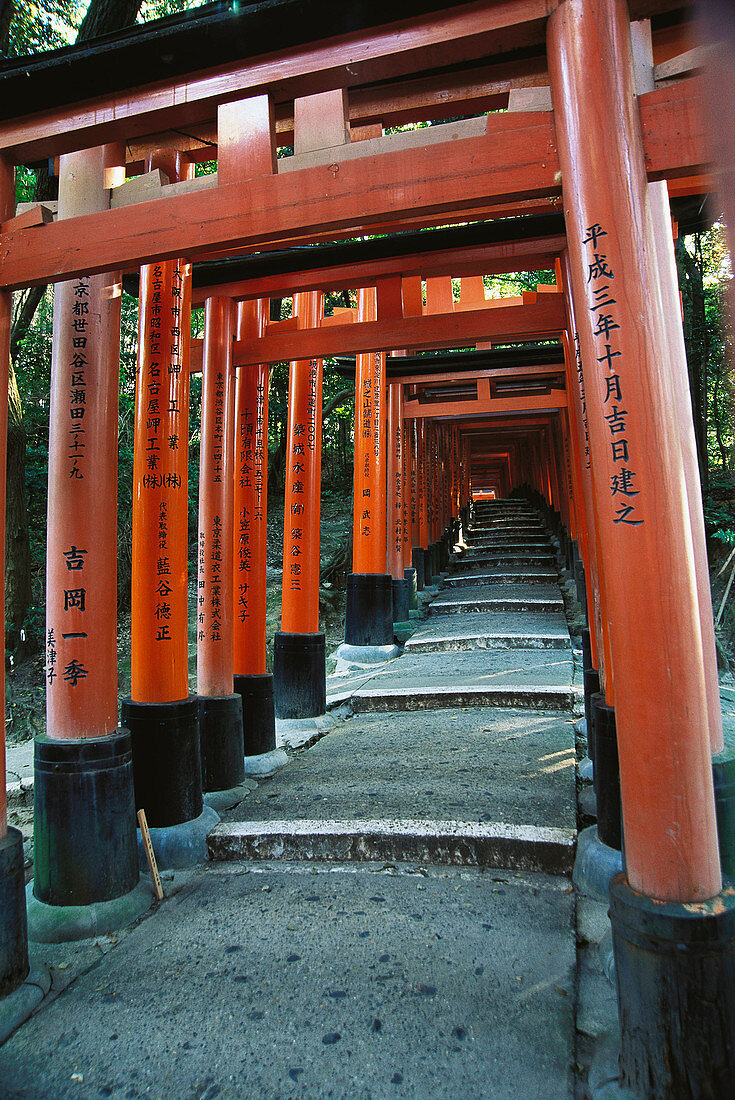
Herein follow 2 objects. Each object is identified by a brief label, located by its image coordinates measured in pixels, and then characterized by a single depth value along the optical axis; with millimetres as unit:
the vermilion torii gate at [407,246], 1889
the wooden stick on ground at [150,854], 3236
